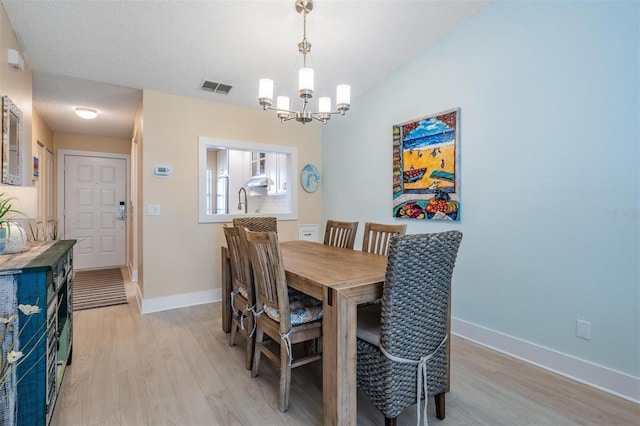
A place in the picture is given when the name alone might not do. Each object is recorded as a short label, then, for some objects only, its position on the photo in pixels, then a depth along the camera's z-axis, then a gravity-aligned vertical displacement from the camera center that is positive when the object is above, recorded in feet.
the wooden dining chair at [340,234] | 9.47 -0.71
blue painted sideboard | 4.63 -1.90
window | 12.39 +1.76
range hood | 16.73 +1.64
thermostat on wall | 11.18 +1.46
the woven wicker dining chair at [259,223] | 10.75 -0.40
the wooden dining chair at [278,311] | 5.82 -1.99
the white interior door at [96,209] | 17.31 +0.13
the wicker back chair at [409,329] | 4.72 -1.89
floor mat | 12.10 -3.46
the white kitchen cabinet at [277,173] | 14.87 +1.90
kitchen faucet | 18.34 +0.60
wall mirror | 7.05 +1.67
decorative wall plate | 14.53 +1.58
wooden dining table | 4.89 -1.79
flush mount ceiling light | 12.85 +4.12
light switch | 11.12 +0.07
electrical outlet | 6.77 -2.57
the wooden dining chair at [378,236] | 8.00 -0.67
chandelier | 6.77 +2.68
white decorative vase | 5.72 -0.51
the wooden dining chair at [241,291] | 7.18 -1.96
